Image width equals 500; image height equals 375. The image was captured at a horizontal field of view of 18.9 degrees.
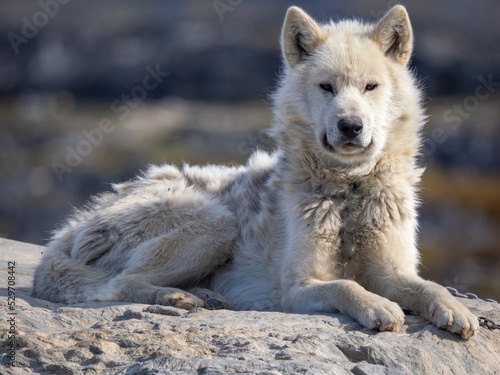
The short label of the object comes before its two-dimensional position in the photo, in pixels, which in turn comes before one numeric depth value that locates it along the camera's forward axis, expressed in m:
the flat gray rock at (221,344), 8.48
